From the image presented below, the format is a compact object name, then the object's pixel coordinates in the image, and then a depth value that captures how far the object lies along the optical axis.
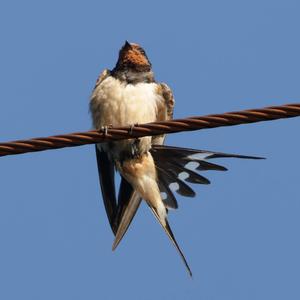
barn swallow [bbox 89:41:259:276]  10.27
